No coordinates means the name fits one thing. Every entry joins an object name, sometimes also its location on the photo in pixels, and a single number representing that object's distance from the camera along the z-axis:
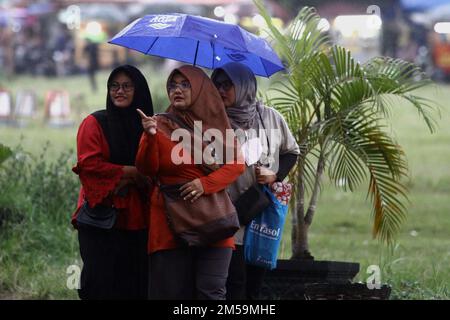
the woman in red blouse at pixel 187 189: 10.38
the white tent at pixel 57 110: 38.28
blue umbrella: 11.34
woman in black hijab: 10.84
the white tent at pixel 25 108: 38.86
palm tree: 12.97
